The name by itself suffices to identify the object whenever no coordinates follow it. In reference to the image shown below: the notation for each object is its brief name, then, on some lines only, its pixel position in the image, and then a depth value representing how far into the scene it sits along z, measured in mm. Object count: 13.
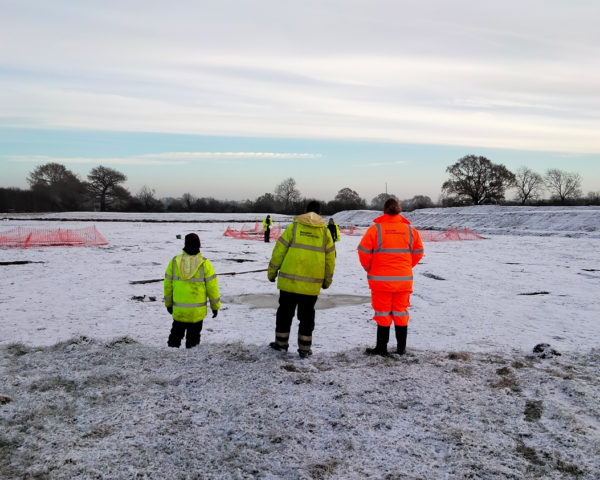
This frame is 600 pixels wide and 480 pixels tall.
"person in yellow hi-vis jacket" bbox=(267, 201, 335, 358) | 4742
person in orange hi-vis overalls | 4805
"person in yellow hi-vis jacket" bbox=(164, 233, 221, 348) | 4832
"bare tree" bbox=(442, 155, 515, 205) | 70062
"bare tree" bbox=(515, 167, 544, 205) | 79250
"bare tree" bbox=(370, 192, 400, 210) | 134838
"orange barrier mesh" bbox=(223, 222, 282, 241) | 24556
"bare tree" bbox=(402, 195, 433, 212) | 133125
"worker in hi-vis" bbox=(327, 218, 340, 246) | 17802
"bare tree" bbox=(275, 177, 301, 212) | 109000
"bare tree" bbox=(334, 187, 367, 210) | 95856
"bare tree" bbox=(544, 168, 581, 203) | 78000
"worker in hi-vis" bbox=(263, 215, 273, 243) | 21375
